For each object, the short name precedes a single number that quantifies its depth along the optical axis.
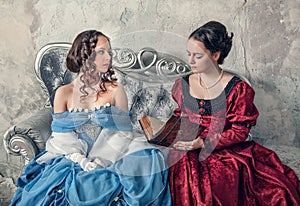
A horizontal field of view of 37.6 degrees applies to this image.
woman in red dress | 1.53
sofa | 1.78
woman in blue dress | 1.46
